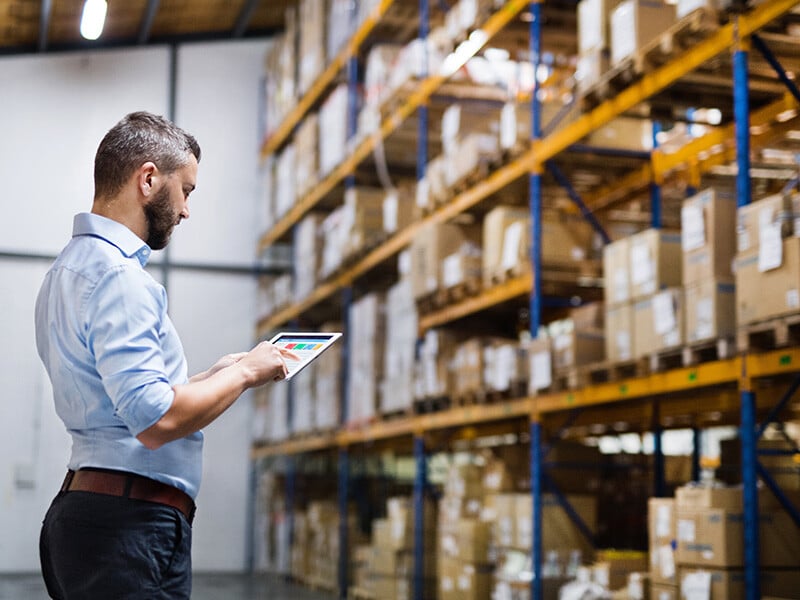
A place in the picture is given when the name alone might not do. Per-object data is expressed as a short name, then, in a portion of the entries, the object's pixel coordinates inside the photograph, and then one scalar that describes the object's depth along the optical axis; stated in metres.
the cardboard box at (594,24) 6.64
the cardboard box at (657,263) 6.15
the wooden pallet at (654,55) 5.54
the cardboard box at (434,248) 9.06
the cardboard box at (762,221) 4.95
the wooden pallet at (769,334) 4.85
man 2.17
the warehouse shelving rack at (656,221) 5.22
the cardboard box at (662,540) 5.81
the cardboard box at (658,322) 5.82
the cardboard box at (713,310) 5.47
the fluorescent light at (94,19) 5.59
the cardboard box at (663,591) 5.76
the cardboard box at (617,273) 6.46
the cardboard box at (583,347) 6.90
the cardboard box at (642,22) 6.21
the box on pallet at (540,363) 7.20
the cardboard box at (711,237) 5.57
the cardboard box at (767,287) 4.85
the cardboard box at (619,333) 6.36
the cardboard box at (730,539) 5.38
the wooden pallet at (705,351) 5.37
